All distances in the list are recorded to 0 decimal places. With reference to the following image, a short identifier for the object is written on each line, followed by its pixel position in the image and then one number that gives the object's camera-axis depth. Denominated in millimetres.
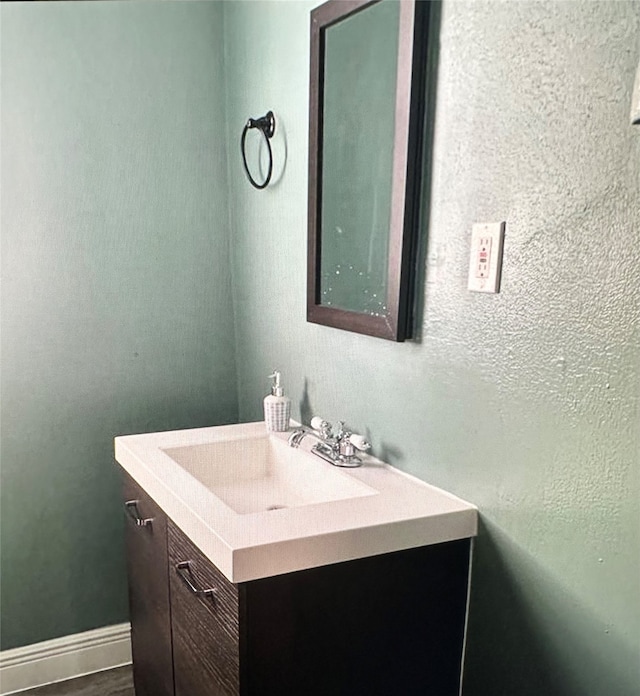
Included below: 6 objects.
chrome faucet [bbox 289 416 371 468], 1478
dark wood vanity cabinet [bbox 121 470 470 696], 1115
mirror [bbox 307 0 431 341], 1295
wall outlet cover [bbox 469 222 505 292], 1132
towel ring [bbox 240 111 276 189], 1804
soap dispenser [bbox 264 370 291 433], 1747
